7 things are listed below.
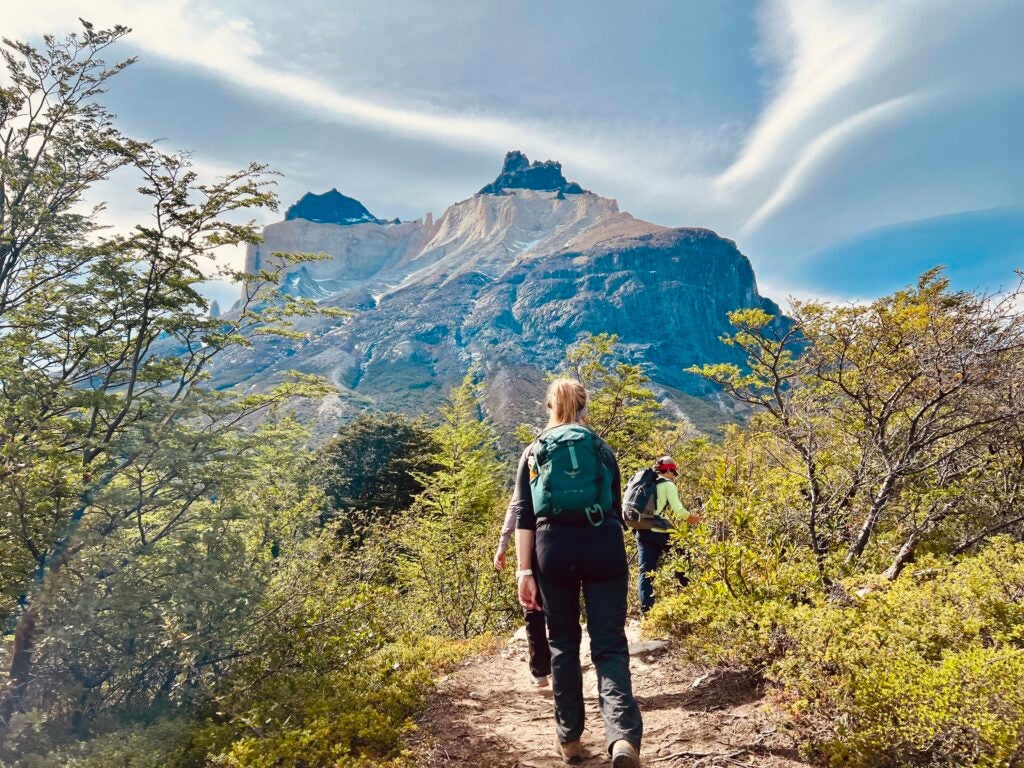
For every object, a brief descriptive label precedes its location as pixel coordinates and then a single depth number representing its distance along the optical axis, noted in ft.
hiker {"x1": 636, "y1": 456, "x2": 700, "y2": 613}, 17.73
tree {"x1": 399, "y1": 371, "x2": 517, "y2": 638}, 23.40
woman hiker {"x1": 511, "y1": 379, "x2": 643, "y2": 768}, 8.34
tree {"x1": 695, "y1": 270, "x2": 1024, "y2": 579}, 14.35
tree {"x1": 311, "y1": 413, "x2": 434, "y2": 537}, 69.26
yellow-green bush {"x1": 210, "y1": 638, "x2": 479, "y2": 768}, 10.09
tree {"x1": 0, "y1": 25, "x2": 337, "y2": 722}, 16.81
